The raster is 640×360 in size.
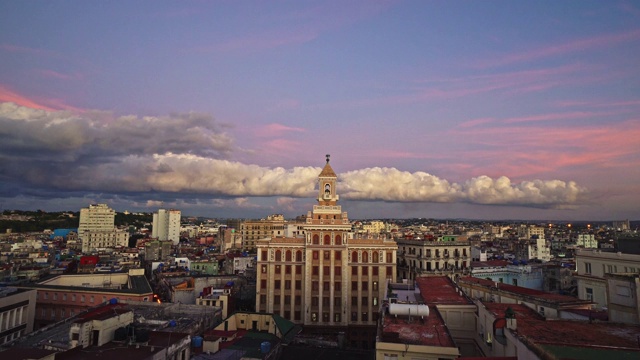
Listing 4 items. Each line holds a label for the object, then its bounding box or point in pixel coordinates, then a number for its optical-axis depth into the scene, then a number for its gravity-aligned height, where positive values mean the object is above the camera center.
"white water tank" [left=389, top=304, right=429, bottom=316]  27.09 -5.89
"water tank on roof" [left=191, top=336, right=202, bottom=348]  33.59 -9.95
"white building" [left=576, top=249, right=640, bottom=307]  40.31 -4.92
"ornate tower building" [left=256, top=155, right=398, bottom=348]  64.00 -9.07
